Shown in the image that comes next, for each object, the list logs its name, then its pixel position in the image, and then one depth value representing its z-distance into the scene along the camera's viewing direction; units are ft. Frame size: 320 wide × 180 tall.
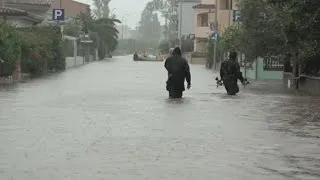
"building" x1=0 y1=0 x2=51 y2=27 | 140.56
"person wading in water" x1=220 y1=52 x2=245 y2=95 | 75.00
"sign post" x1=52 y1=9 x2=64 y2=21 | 153.35
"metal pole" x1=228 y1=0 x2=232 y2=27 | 217.46
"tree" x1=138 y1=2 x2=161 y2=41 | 625.00
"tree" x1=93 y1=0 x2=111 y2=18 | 482.69
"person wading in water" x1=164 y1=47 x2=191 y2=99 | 68.59
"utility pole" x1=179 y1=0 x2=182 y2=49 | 329.93
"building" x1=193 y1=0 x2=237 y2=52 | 294.25
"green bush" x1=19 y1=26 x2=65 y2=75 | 113.65
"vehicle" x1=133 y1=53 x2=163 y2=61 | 307.33
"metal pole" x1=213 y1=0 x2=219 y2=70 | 191.83
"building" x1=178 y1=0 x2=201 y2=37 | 386.93
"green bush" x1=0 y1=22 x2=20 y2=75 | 94.89
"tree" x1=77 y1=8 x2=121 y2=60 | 293.02
